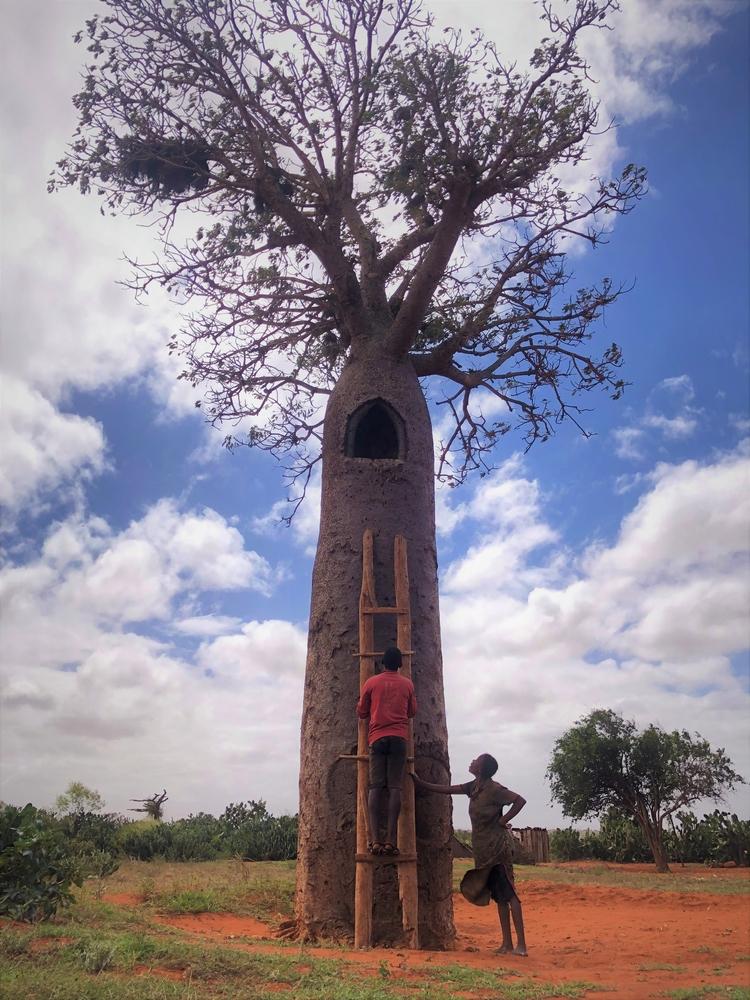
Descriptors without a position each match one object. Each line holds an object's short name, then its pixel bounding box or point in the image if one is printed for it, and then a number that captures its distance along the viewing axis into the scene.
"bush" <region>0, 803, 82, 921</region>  6.28
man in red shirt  6.07
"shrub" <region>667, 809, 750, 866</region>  18.19
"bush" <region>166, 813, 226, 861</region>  12.62
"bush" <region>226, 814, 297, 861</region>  13.09
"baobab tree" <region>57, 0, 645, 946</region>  7.74
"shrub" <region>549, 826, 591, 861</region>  20.14
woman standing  6.34
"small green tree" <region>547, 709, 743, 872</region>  18.66
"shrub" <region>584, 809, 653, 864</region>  19.64
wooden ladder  5.96
